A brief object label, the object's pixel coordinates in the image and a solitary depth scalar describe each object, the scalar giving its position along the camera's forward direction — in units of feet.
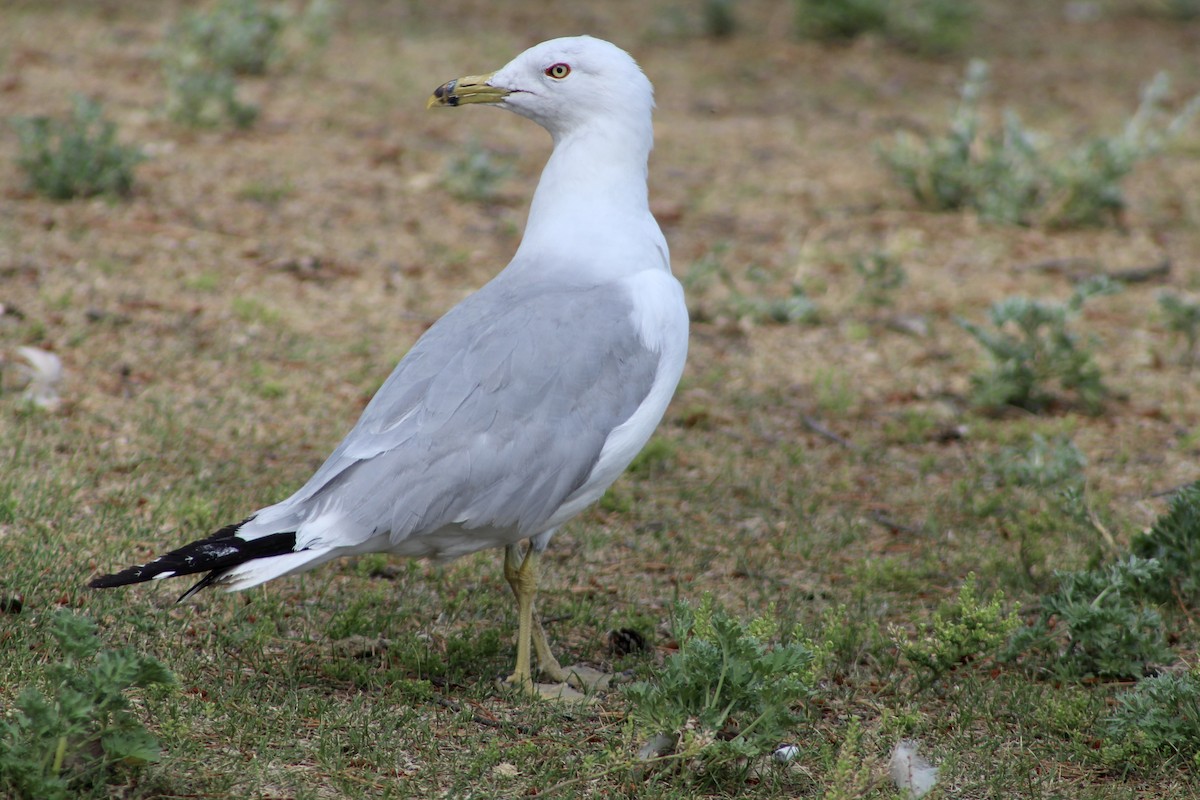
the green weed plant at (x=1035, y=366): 37.37
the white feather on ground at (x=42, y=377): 32.55
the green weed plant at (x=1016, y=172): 48.62
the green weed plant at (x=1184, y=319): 39.65
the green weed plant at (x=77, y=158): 44.47
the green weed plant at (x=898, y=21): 70.54
